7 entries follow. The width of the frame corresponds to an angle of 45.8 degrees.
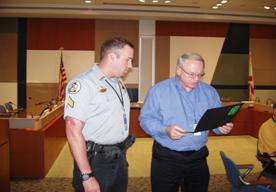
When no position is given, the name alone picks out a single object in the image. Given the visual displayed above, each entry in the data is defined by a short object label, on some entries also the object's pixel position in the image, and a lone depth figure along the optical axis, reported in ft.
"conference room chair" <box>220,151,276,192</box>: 8.84
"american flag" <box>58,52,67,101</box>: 28.12
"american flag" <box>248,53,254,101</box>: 30.76
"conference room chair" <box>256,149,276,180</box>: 11.14
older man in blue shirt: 7.30
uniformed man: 5.86
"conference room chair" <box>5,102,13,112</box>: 24.56
